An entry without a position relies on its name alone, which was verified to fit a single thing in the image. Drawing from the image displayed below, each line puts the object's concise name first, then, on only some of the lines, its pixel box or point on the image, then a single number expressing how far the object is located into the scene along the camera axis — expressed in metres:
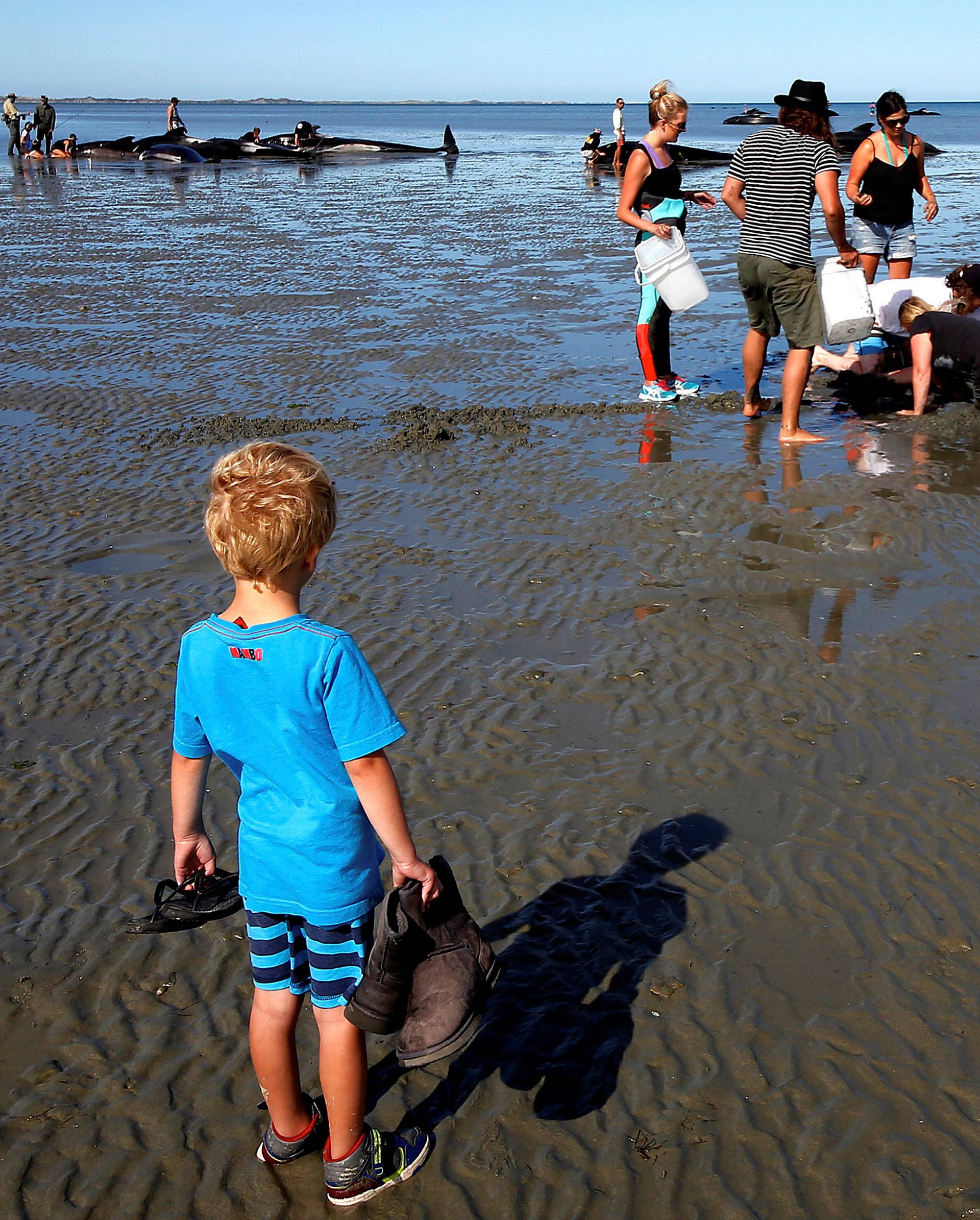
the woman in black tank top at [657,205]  7.33
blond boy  2.07
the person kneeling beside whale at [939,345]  7.34
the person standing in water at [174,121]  39.31
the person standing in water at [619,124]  31.30
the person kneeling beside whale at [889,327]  8.07
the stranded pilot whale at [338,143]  40.38
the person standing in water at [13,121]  39.12
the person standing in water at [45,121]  37.00
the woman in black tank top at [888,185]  8.27
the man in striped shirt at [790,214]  6.66
